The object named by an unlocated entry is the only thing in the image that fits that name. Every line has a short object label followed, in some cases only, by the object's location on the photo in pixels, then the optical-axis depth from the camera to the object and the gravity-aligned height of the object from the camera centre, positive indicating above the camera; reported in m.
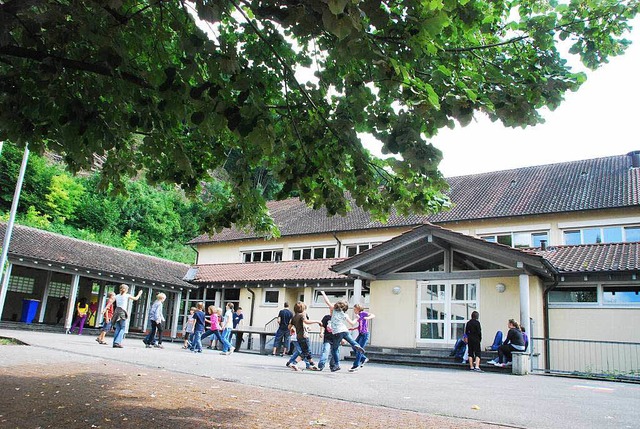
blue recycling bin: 26.25 +0.29
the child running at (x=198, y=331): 17.33 -0.20
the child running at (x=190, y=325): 21.97 -0.03
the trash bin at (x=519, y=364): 14.12 -0.54
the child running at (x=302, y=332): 12.20 -0.03
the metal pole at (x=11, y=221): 18.16 +3.31
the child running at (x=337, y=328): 11.92 +0.10
